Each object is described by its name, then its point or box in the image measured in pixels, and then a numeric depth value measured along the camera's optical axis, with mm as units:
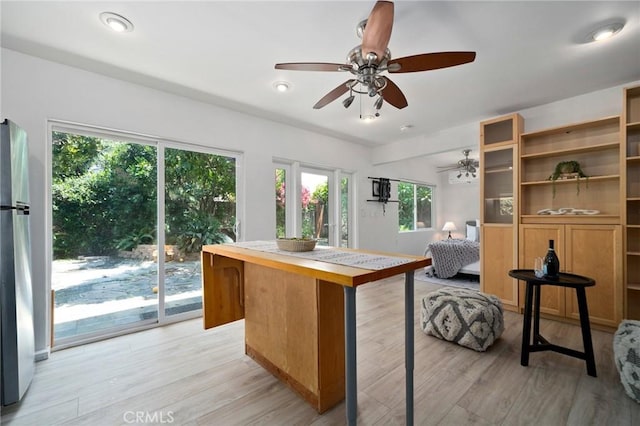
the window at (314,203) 4101
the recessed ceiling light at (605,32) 1893
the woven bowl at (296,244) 1762
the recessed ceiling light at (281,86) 2696
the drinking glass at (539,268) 2105
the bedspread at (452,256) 4719
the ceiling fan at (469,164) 5570
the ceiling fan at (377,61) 1441
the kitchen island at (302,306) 1192
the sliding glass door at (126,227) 2486
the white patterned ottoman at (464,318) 2268
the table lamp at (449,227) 7074
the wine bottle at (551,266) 2049
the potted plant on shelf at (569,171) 2982
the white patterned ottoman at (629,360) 1627
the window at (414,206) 6379
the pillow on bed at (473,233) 6100
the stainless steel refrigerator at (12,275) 1653
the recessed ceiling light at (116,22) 1785
